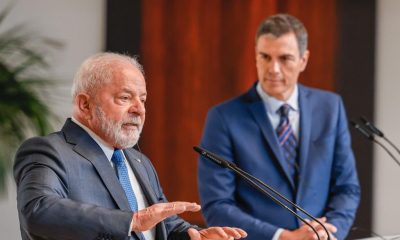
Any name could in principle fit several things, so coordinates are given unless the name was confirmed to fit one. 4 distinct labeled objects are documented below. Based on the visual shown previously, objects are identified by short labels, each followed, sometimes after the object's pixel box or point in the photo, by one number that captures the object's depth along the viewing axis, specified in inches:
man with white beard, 160.6
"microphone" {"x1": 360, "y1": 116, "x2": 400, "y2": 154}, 230.1
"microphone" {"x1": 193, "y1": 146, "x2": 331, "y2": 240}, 180.2
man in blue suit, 243.4
